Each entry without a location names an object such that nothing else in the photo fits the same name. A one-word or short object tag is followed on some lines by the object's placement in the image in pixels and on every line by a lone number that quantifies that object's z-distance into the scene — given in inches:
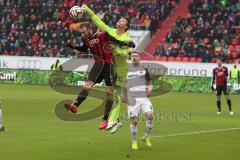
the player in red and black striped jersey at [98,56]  666.8
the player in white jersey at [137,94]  661.3
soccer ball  629.3
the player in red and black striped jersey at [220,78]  1205.1
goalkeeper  661.3
